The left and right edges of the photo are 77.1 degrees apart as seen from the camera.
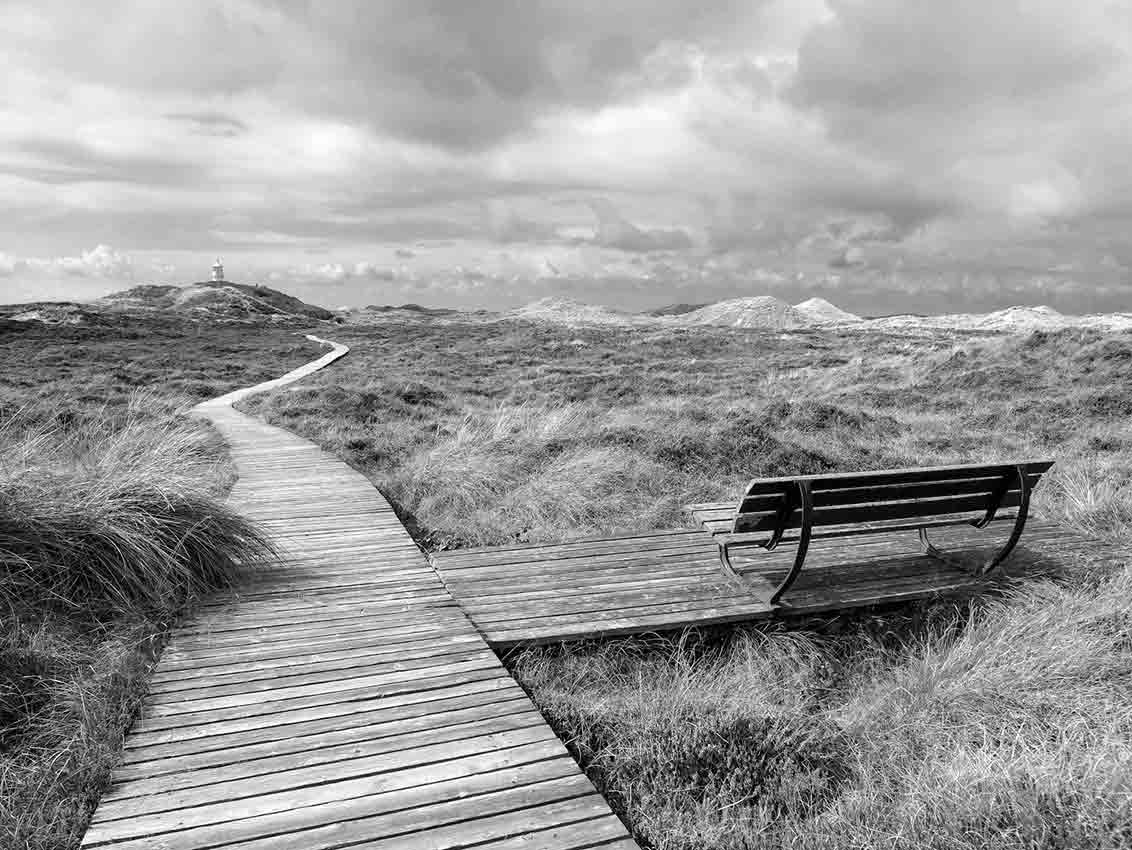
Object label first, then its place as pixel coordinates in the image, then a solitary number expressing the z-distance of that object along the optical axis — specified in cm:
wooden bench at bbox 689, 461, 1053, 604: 438
